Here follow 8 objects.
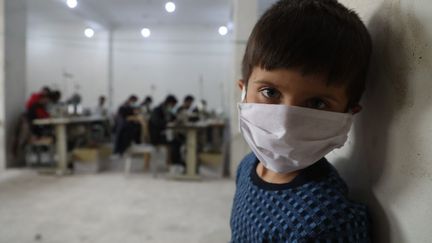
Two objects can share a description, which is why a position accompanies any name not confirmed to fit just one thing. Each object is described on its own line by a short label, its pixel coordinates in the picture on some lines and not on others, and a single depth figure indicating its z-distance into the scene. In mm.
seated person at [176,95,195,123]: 4422
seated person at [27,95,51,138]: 4375
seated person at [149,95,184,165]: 4344
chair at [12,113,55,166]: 4371
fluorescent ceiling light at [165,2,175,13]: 2190
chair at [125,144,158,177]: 4176
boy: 476
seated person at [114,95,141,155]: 4179
